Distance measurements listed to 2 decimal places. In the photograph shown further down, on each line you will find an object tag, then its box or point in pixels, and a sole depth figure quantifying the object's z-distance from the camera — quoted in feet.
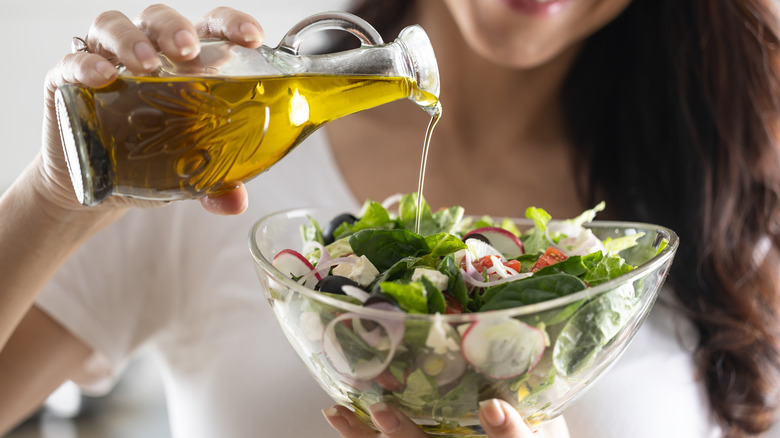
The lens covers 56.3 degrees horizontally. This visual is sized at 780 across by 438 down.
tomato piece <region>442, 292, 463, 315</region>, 2.28
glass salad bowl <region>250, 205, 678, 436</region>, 2.07
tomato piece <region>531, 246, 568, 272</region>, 2.63
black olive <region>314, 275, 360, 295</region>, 2.31
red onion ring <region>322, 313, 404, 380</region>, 2.08
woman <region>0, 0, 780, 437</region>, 4.46
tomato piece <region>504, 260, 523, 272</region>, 2.64
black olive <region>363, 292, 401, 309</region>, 2.13
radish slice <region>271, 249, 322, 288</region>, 2.69
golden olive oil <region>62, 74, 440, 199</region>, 2.32
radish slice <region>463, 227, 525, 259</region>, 3.04
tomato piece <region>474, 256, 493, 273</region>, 2.50
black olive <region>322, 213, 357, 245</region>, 3.17
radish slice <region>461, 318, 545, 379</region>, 2.06
